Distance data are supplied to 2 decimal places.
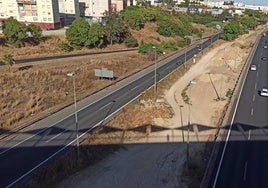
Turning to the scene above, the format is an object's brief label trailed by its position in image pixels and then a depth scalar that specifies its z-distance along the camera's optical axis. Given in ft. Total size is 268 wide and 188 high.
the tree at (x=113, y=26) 385.91
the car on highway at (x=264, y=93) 220.02
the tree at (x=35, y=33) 342.03
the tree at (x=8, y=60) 250.37
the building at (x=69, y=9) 502.79
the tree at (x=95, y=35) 350.23
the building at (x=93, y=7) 555.28
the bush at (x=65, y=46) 338.13
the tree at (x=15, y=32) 327.88
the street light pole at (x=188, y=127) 144.34
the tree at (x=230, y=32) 544.62
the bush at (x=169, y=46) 403.91
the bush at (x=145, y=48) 351.67
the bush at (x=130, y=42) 399.44
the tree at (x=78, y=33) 342.44
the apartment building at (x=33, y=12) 399.24
